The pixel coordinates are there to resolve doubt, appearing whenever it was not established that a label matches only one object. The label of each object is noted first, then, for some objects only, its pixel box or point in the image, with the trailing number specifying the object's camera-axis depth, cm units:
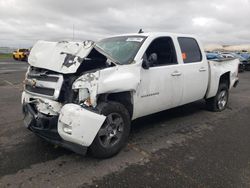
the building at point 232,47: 9500
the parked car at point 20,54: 3201
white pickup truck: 312
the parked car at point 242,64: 2095
